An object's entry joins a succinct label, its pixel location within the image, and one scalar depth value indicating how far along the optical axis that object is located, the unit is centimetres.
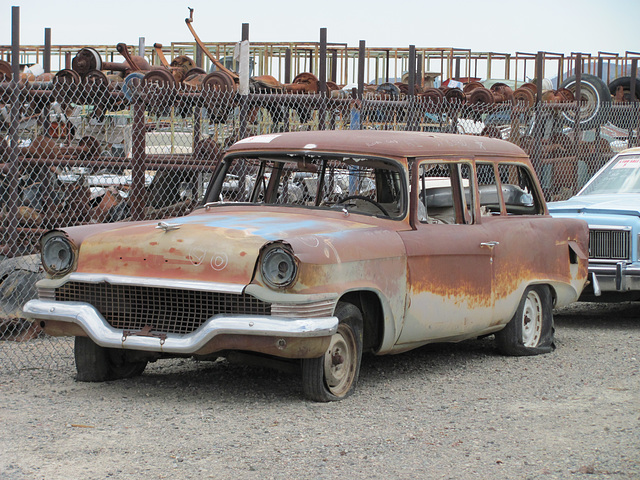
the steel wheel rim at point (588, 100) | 1747
